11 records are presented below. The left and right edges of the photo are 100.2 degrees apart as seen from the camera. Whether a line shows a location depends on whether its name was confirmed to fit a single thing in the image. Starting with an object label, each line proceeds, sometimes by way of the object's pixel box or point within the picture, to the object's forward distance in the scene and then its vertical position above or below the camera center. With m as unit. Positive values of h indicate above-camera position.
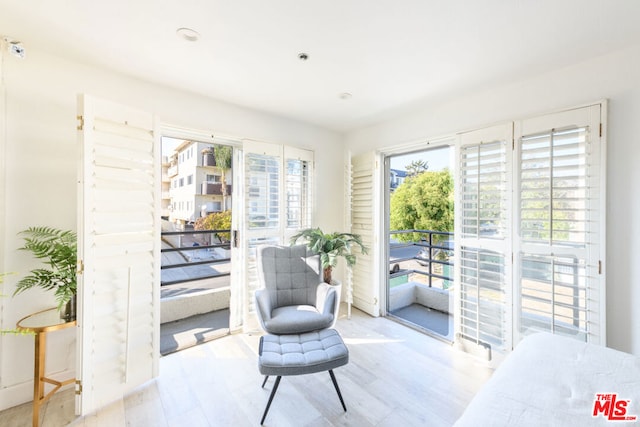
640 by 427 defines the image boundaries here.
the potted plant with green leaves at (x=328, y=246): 2.90 -0.37
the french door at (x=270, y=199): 2.94 +0.16
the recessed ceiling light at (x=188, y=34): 1.65 +1.12
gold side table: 1.65 -0.89
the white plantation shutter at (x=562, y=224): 1.89 -0.08
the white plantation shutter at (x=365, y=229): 3.39 -0.20
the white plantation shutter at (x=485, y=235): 2.30 -0.20
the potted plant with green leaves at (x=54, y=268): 1.76 -0.38
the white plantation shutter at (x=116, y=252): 1.74 -0.28
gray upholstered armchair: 2.16 -0.74
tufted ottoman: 1.66 -0.93
